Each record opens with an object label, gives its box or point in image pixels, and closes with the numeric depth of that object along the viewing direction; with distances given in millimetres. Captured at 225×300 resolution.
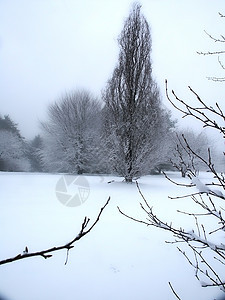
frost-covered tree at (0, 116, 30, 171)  25500
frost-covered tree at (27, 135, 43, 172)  32466
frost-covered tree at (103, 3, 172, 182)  10453
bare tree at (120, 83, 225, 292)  1017
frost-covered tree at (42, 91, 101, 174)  20594
